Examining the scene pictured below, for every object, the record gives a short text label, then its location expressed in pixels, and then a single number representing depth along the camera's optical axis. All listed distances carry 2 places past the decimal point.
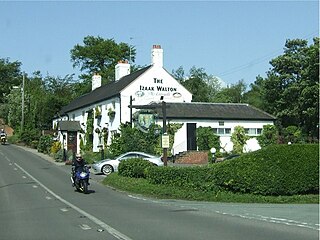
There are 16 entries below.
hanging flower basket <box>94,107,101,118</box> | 53.66
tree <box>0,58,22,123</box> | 107.81
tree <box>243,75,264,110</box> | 81.29
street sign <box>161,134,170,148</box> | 27.05
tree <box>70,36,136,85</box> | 90.12
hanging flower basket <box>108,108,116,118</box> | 49.58
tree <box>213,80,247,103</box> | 88.06
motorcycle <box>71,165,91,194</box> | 24.05
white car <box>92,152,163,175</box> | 35.46
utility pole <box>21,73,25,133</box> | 81.69
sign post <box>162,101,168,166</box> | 27.69
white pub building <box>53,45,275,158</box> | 47.16
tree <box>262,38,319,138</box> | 53.34
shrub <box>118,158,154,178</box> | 27.70
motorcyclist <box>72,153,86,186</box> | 24.44
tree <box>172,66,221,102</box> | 86.56
